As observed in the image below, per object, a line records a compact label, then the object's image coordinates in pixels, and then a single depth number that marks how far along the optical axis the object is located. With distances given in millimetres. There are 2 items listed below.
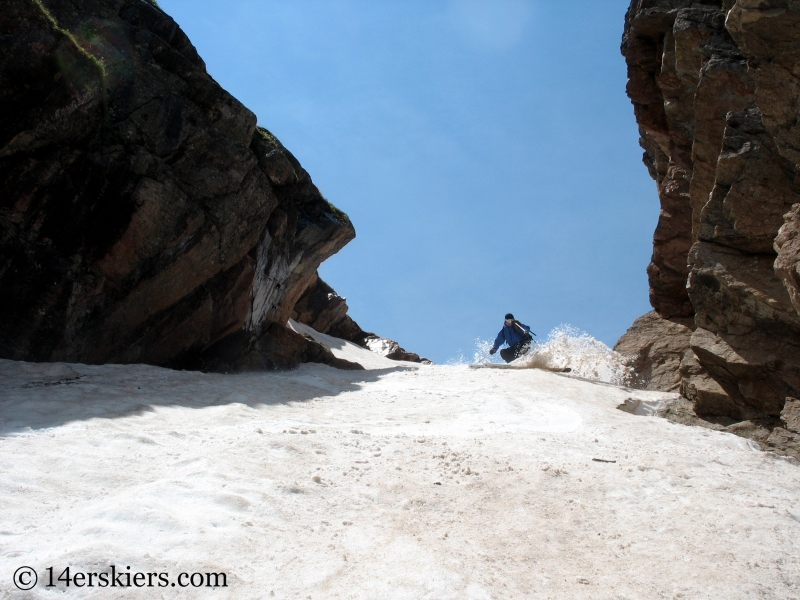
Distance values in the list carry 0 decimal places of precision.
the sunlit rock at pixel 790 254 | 8516
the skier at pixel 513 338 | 22734
